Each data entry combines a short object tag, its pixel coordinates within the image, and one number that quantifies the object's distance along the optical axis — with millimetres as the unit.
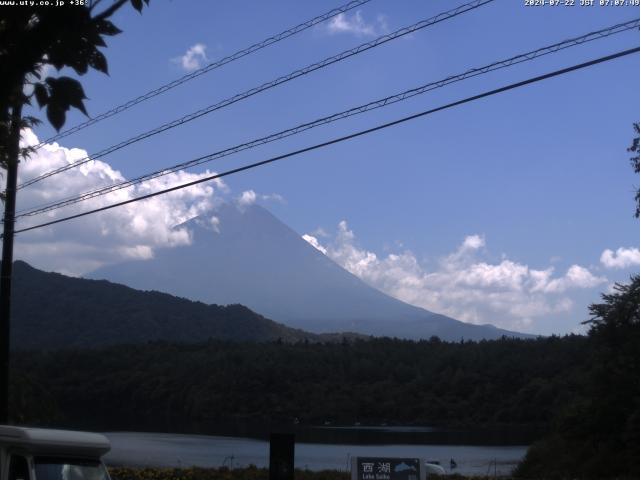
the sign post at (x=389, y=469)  13797
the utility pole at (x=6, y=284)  18203
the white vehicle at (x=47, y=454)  10305
